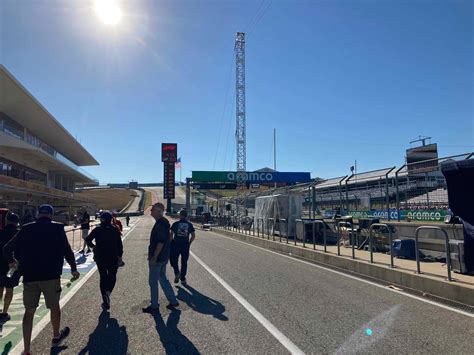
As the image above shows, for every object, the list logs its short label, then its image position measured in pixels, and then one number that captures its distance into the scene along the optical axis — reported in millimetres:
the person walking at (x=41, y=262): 4905
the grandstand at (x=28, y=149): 38781
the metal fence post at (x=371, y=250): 10265
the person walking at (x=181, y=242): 9508
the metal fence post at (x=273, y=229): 20047
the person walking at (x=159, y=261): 6863
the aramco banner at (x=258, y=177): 63625
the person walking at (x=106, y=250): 7223
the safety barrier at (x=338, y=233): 7777
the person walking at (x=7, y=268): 6262
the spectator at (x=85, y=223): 18312
